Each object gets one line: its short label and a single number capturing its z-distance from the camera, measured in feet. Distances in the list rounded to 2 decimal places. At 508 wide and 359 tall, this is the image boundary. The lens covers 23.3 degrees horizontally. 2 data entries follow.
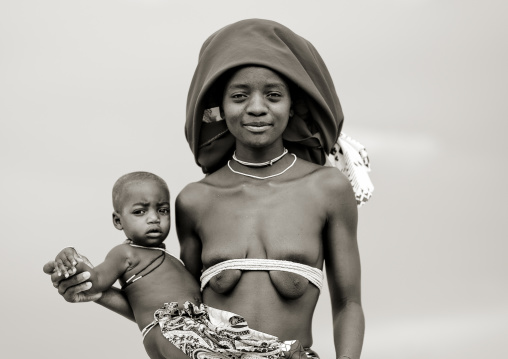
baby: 19.02
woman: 20.13
